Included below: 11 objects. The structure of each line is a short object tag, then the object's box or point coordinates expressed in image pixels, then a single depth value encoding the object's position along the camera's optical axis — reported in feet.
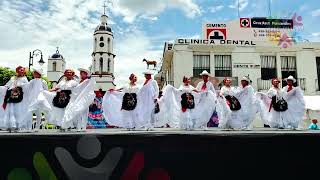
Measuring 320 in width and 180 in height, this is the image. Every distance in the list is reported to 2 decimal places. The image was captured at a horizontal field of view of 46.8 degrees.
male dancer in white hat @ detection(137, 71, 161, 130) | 30.09
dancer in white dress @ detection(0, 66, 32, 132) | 27.35
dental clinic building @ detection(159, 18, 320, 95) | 82.28
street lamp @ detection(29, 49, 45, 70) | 74.68
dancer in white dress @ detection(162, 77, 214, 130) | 30.58
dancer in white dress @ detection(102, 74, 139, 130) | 30.27
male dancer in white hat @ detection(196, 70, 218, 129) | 31.30
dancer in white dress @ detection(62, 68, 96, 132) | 26.41
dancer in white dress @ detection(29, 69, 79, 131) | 27.53
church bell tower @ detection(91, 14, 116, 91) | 210.34
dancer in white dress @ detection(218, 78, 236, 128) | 31.24
